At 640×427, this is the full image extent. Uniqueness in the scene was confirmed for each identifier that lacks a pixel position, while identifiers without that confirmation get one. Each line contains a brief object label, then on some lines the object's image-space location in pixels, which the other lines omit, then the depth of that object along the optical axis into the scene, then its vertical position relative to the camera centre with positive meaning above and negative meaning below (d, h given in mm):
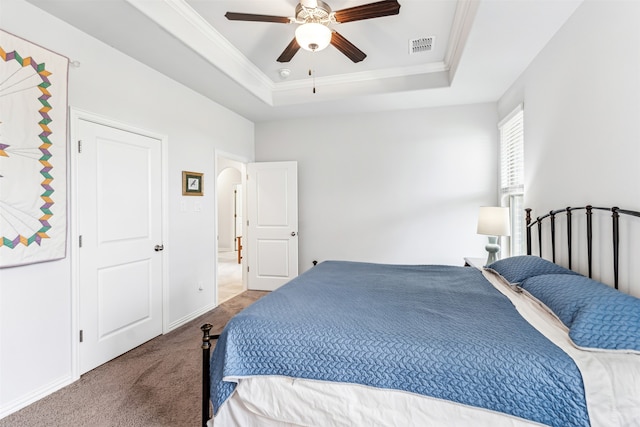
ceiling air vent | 2998 +1706
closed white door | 2457 -232
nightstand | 3232 -550
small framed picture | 3504 +371
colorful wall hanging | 1922 +431
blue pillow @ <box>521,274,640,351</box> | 1192 -436
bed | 1157 -624
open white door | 4680 -153
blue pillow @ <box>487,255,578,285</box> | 1997 -381
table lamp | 3086 -115
